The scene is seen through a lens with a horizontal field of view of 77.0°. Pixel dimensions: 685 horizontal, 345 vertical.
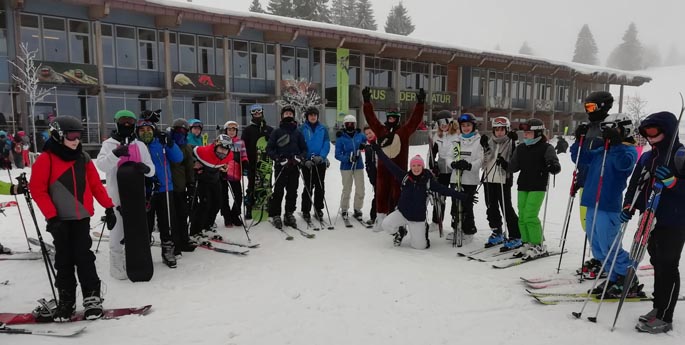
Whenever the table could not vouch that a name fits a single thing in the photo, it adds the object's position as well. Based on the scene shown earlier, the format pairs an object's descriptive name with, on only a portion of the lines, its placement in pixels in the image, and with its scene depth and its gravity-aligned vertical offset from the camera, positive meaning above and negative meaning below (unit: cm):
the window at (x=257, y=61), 2540 +418
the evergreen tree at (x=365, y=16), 5003 +1345
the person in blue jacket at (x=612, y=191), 415 -59
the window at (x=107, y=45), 2108 +424
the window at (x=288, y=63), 2628 +419
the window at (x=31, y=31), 1897 +443
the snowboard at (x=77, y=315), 375 -164
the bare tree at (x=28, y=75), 1764 +239
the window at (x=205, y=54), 2361 +428
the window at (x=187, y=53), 2318 +425
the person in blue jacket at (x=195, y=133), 698 -3
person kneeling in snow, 608 -103
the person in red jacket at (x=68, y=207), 369 -66
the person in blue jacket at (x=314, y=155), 752 -47
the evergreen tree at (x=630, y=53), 8631 +1605
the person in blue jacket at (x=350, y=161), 765 -52
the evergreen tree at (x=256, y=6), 4785 +1391
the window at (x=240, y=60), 2488 +415
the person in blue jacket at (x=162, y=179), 511 -57
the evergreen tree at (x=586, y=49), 8431 +1641
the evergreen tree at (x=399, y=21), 5269 +1353
